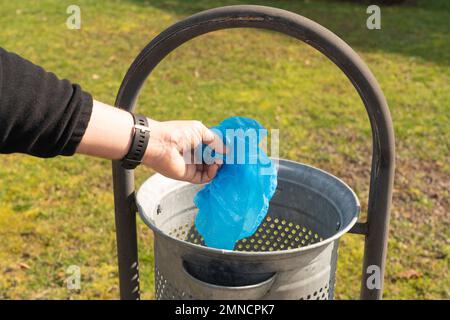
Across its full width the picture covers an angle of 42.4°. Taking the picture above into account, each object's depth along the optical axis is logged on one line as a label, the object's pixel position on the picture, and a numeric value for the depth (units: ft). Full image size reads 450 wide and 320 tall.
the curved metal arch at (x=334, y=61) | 4.42
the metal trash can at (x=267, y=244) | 4.47
